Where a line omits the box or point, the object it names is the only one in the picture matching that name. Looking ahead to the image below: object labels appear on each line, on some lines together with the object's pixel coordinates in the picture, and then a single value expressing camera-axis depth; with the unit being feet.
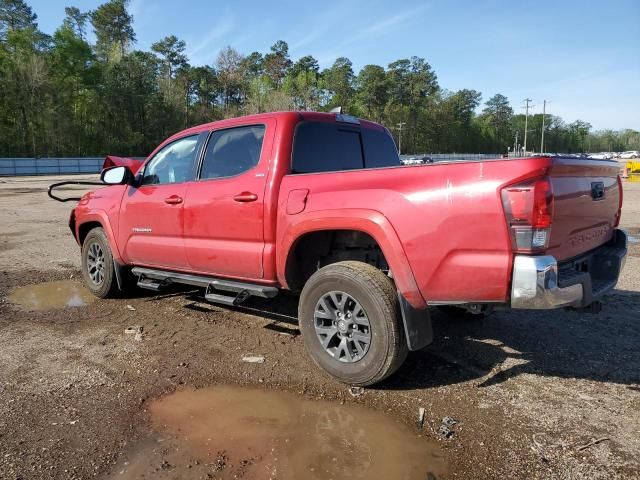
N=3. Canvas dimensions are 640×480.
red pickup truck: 9.19
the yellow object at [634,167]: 101.50
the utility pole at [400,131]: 332.37
